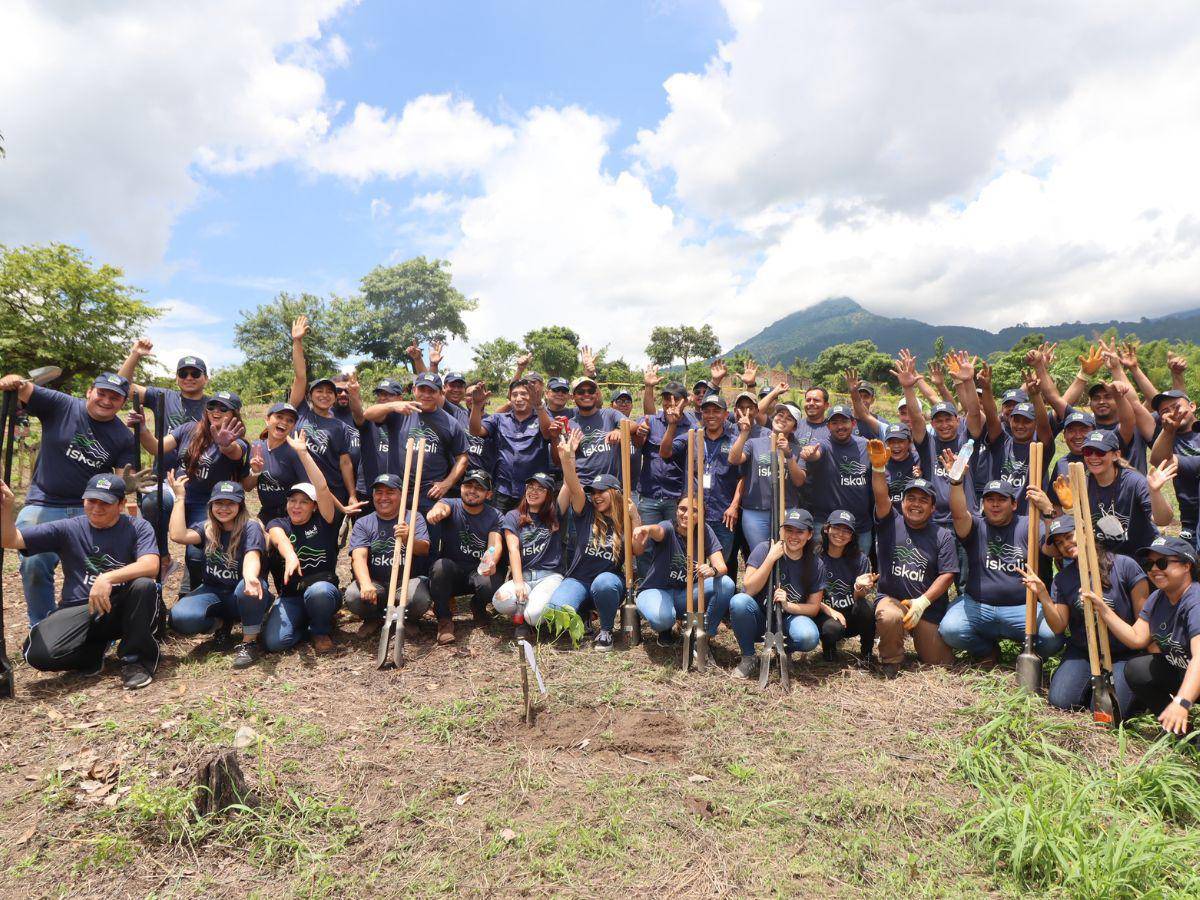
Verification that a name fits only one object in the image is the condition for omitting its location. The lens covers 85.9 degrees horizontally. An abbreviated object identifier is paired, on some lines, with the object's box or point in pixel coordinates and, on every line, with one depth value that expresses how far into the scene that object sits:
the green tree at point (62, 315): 21.81
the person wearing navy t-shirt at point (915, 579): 5.38
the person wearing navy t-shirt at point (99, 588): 4.89
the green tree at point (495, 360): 44.06
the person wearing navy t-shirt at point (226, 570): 5.53
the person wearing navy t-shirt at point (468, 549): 6.15
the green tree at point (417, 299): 59.34
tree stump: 3.55
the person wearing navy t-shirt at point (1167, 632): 4.09
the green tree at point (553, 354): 56.06
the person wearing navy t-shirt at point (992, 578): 5.27
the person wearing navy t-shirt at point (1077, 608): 4.65
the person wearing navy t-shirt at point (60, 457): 5.25
